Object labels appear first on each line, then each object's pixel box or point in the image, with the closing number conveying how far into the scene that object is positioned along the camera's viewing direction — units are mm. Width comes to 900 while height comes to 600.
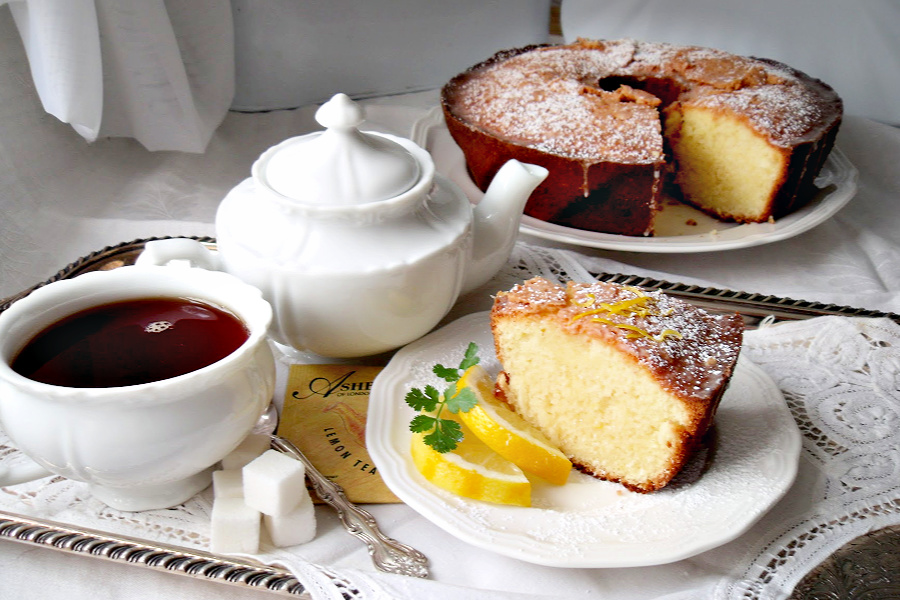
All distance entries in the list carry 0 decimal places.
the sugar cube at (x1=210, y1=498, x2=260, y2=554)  611
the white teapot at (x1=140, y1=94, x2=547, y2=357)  674
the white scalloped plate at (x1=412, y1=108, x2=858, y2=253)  844
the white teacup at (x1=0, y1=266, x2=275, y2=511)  593
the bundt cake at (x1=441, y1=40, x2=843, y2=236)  861
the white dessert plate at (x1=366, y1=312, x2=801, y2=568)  605
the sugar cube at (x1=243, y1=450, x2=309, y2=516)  605
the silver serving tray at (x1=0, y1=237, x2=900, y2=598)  604
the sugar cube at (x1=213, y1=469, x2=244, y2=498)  622
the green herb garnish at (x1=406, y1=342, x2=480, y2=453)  637
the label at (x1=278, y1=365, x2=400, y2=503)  651
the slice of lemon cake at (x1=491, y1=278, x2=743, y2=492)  639
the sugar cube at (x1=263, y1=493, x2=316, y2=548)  615
